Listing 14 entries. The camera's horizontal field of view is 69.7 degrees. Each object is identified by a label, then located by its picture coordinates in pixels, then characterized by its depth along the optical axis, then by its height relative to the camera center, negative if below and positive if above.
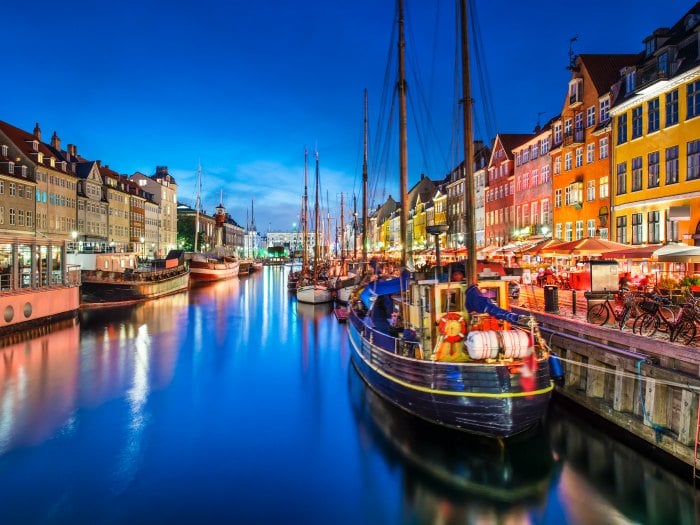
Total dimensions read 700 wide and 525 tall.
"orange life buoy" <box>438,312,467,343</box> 13.24 -1.90
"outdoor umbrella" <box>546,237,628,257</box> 21.98 +0.39
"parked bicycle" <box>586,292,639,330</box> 15.05 -1.75
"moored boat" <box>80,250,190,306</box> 45.38 -2.23
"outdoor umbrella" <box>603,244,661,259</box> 21.70 +0.11
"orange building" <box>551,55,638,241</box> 33.97 +7.74
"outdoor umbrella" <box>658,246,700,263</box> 16.80 -0.02
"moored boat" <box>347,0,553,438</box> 12.19 -2.68
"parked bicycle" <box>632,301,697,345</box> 12.65 -1.83
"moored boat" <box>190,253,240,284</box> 79.06 -1.74
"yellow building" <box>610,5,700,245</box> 24.94 +6.25
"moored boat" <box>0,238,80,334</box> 29.62 -2.13
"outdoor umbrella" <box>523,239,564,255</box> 26.52 +0.50
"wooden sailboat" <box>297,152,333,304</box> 48.51 -3.57
